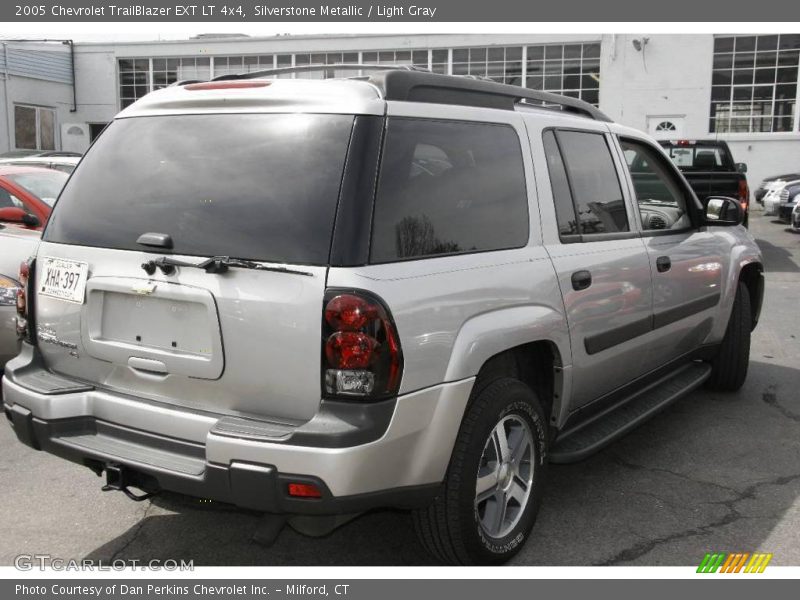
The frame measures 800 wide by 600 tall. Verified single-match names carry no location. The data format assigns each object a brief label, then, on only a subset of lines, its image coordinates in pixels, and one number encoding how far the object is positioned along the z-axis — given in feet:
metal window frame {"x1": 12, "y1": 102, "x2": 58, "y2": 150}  99.50
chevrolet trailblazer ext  8.57
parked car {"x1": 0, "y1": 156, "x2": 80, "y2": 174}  28.86
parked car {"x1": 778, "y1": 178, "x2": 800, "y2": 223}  61.05
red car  21.66
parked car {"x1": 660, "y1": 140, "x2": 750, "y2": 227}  39.83
